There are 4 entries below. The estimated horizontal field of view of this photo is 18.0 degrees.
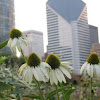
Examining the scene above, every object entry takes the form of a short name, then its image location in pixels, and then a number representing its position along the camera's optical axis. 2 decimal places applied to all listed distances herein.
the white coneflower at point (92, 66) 0.74
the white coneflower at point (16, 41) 0.78
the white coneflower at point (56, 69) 0.67
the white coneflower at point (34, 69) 0.65
